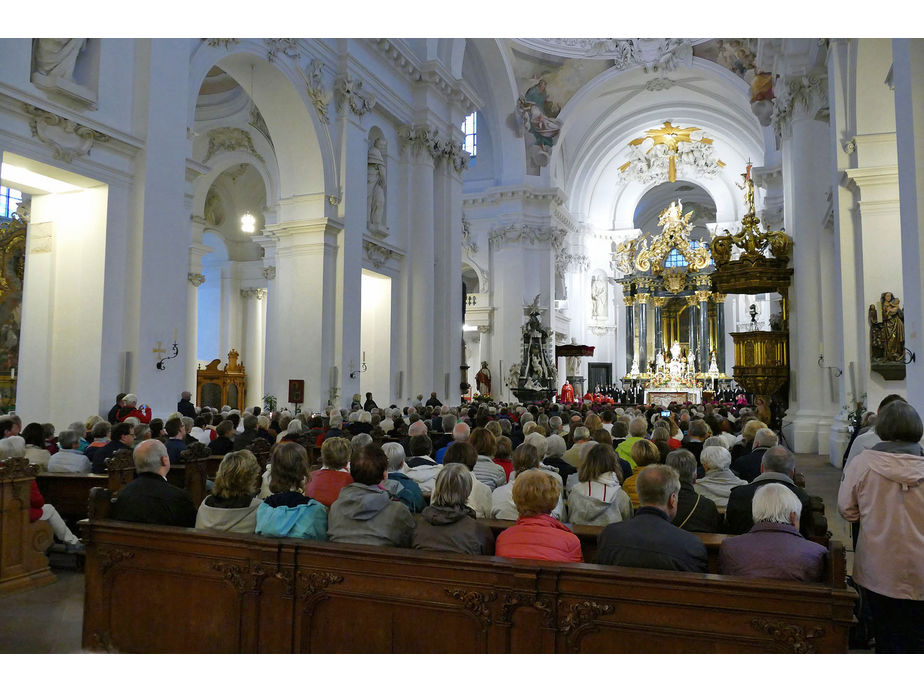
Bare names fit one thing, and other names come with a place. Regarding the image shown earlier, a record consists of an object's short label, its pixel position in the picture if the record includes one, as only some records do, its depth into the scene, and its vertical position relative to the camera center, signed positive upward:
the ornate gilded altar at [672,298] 33.12 +4.36
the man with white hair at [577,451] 5.82 -0.46
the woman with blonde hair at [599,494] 4.02 -0.55
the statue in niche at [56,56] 8.34 +3.78
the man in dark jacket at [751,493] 3.99 -0.53
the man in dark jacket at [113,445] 5.82 -0.43
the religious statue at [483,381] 24.52 +0.40
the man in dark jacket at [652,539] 2.95 -0.58
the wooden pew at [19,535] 4.61 -0.91
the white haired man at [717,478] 4.73 -0.54
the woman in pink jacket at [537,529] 3.12 -0.58
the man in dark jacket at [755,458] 5.42 -0.47
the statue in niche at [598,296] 33.88 +4.44
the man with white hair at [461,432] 6.83 -0.36
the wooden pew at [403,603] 2.60 -0.82
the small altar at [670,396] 29.73 -0.09
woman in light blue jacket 3.43 -0.53
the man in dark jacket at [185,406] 9.98 -0.19
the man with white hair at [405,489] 4.35 -0.57
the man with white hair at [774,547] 2.89 -0.61
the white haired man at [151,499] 3.72 -0.54
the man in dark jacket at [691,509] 3.97 -0.61
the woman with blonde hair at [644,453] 4.75 -0.38
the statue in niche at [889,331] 8.62 +0.75
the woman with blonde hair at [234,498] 3.58 -0.52
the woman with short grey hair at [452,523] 3.17 -0.56
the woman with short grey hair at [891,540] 3.30 -0.65
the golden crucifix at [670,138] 31.36 +10.91
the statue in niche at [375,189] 15.72 +4.29
